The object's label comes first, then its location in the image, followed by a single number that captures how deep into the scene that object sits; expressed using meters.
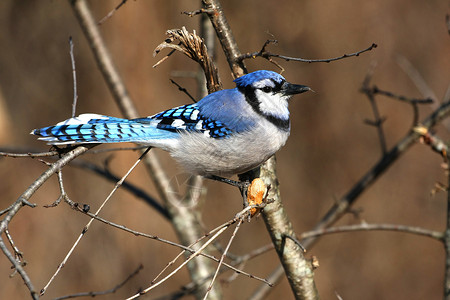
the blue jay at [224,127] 4.90
